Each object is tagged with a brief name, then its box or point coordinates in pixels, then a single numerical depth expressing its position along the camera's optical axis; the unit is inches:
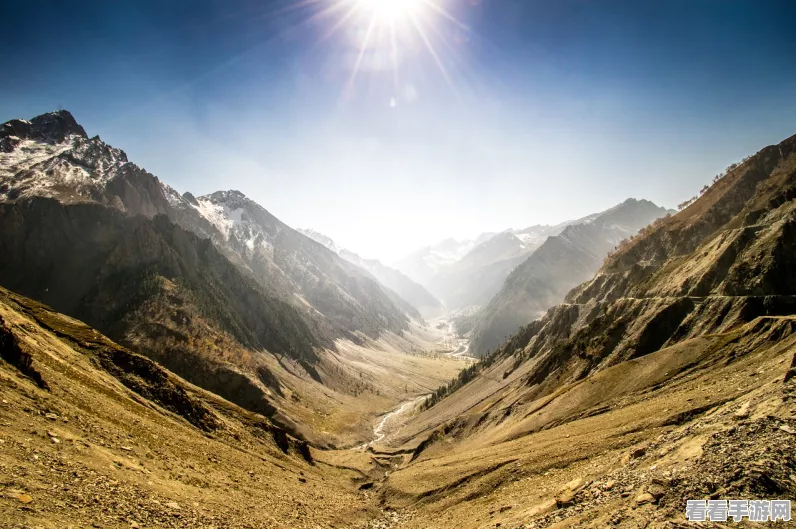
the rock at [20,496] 875.4
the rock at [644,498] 861.2
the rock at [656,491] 862.5
